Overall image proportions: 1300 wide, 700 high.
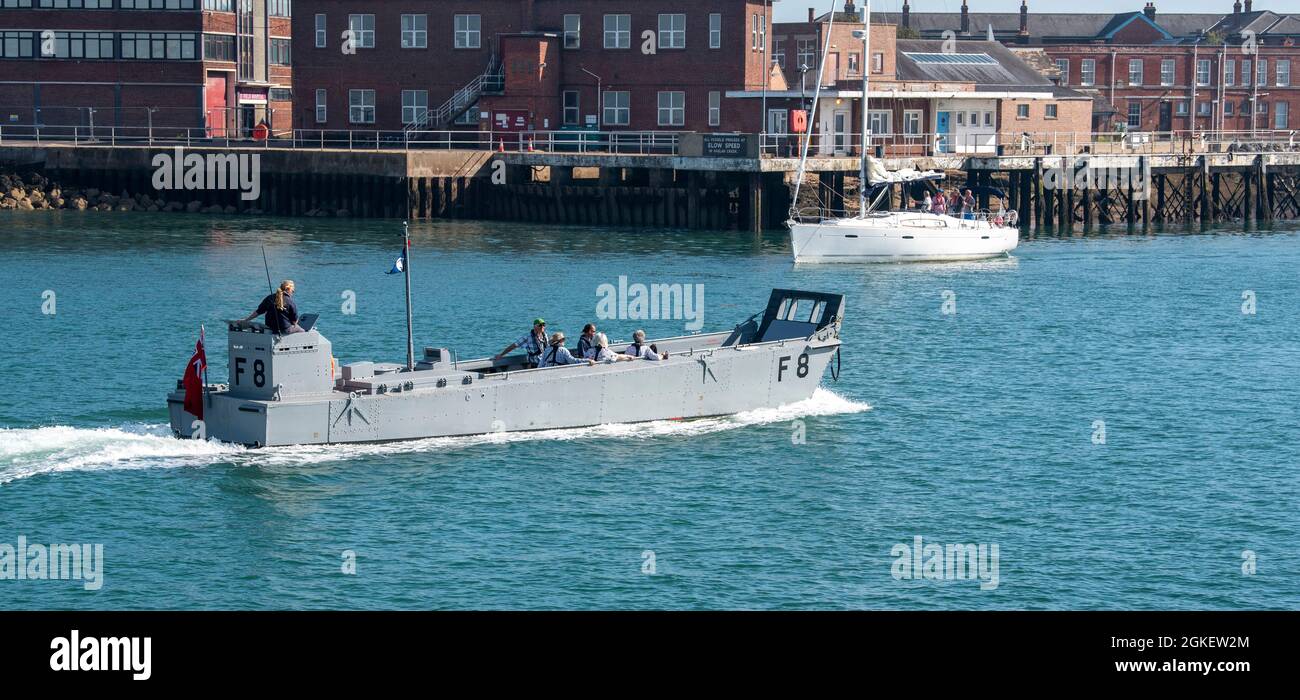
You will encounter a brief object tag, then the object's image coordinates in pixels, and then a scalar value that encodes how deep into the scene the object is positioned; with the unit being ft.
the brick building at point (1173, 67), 411.95
